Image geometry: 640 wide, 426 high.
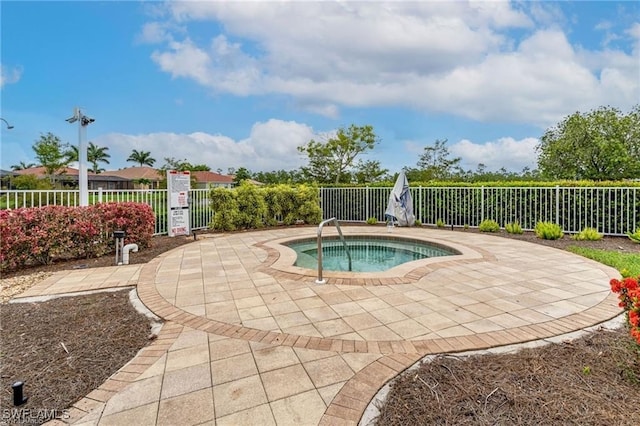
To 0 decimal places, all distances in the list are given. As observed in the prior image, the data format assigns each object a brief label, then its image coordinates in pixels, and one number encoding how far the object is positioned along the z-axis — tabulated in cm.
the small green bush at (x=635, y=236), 767
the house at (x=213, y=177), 4814
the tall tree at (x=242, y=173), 4954
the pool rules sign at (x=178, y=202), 970
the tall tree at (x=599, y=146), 1420
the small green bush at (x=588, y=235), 825
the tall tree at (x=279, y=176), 2693
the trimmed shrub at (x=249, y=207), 1130
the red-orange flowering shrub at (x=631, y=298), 200
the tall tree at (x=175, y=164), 3353
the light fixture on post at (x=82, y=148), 761
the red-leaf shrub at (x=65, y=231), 556
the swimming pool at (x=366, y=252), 682
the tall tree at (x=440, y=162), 2177
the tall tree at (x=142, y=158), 5544
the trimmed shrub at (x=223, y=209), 1095
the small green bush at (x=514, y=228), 943
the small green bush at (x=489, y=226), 995
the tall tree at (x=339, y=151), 2216
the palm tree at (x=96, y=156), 4597
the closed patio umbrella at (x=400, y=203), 1091
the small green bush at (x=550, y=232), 836
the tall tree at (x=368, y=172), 2423
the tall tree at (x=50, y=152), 2770
